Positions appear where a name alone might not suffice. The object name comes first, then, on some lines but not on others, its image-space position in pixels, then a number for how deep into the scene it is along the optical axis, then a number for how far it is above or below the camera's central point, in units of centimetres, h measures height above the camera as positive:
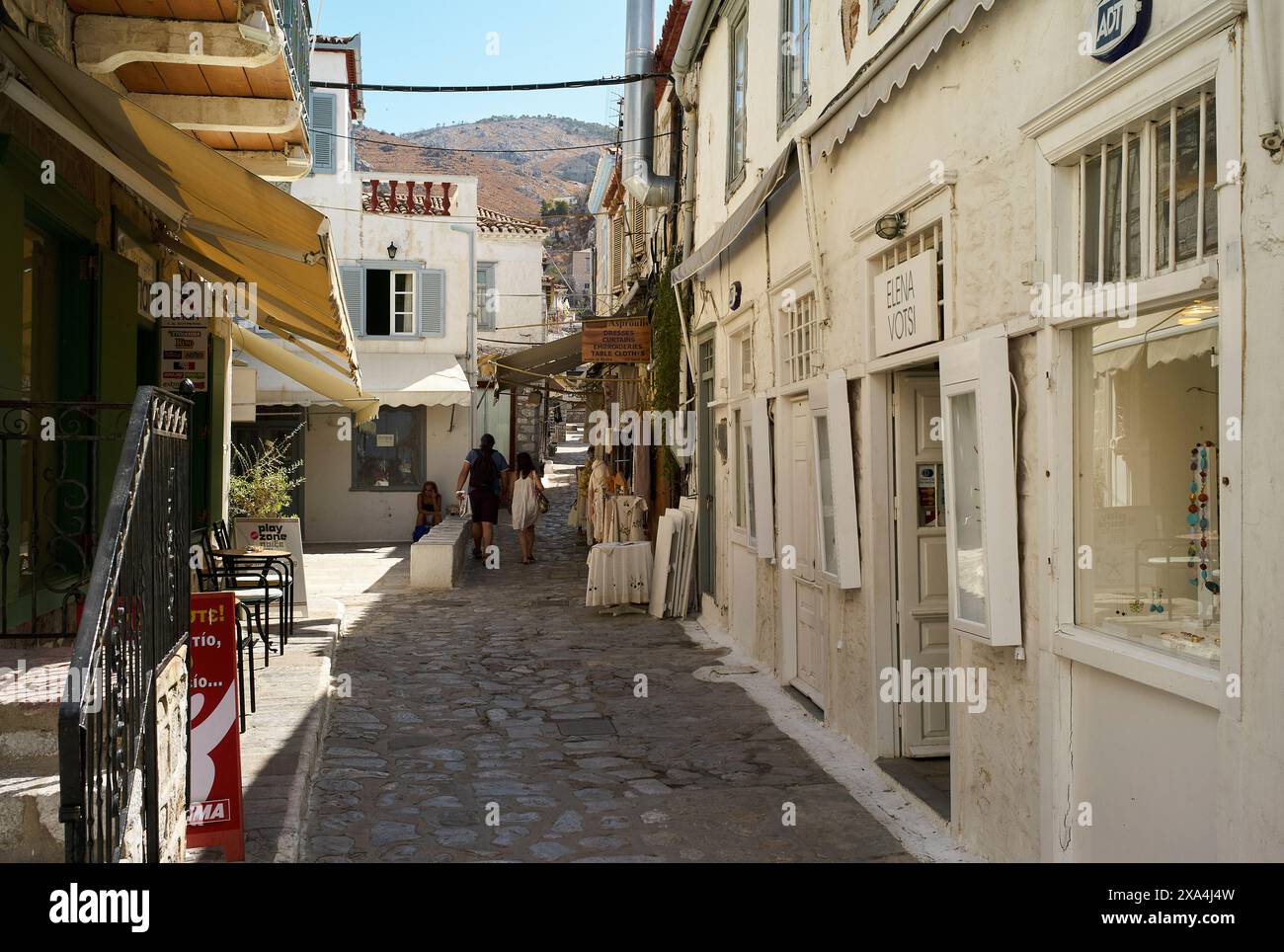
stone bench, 1446 -105
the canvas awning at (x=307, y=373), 1270 +126
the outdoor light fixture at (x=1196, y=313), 348 +53
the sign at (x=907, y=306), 565 +93
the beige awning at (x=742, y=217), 752 +207
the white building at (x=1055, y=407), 316 +29
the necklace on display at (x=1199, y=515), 360 -11
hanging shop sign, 1520 +192
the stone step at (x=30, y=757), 338 -90
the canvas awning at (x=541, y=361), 1716 +193
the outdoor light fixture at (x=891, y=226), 593 +135
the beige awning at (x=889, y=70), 474 +200
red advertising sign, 471 -104
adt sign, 356 +147
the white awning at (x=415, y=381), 2102 +196
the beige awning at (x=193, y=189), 488 +160
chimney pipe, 1494 +530
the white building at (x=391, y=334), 2155 +302
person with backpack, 1720 -9
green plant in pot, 1230 -13
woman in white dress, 1692 -31
